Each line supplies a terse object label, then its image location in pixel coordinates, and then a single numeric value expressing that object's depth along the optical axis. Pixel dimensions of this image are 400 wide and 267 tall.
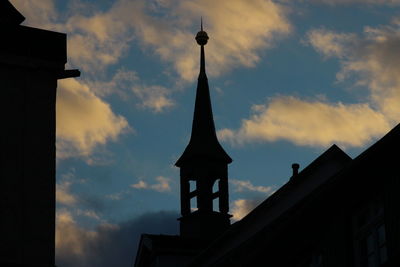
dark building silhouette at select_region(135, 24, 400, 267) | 22.31
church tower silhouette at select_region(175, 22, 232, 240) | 50.28
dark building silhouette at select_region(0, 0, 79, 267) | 25.81
